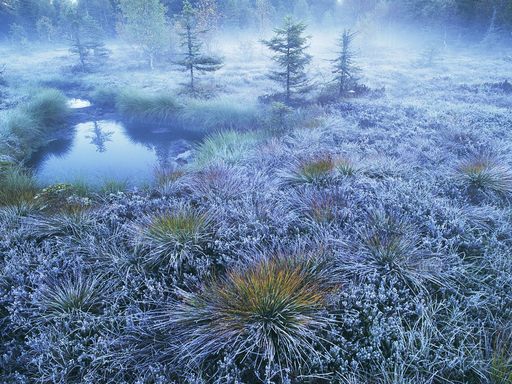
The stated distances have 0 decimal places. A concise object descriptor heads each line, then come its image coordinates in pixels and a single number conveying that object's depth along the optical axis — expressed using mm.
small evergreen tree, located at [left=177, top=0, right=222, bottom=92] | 17500
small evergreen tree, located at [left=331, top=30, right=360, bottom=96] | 15344
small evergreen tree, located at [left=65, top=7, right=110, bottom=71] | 28906
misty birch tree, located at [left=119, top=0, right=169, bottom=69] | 29531
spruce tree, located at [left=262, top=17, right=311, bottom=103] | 14023
